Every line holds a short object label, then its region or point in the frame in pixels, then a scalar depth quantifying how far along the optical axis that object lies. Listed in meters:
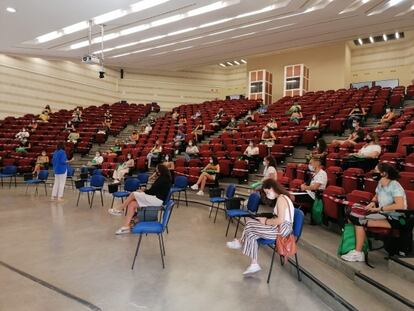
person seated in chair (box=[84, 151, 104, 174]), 10.43
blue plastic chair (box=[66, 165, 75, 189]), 9.23
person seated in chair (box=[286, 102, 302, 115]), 10.97
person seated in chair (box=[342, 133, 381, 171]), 5.24
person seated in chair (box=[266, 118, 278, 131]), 9.87
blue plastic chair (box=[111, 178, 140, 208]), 6.38
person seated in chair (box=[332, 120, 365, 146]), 6.84
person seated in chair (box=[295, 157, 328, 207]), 4.82
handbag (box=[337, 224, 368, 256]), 3.39
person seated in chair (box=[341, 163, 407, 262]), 3.27
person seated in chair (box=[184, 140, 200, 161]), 9.68
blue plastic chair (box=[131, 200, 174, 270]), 3.70
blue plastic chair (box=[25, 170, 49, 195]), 8.45
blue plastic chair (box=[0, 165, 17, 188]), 9.51
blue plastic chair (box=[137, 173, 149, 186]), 7.59
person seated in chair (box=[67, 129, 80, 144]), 12.55
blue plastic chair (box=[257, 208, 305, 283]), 3.43
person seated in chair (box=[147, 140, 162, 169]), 10.08
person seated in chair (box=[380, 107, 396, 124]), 7.76
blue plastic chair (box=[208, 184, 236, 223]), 5.57
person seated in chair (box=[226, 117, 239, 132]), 11.65
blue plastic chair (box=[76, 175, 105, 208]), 7.07
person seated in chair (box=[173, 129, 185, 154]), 10.80
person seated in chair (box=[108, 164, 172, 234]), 4.91
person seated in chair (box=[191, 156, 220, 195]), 7.73
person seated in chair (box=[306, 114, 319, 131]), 8.94
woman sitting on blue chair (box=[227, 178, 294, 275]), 3.41
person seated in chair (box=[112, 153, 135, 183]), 9.24
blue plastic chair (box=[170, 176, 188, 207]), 7.04
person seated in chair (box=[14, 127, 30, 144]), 12.23
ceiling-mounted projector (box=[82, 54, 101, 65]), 10.36
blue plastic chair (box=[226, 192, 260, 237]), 4.74
